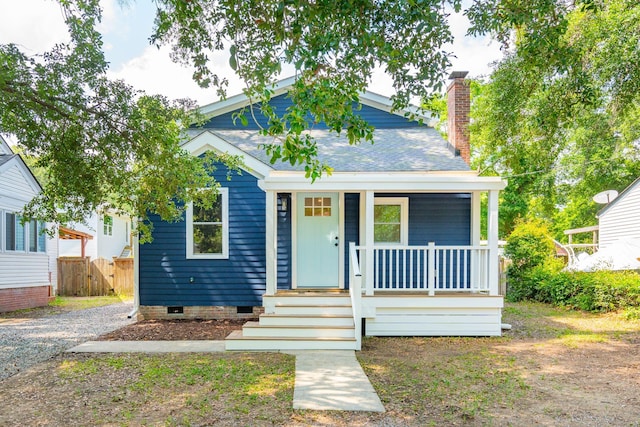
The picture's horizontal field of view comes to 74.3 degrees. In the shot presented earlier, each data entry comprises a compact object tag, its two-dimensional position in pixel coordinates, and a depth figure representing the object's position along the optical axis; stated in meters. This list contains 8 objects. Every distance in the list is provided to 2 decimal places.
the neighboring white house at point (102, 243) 20.78
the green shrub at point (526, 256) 13.09
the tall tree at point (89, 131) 6.03
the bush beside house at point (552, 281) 9.91
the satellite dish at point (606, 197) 17.91
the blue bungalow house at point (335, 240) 7.57
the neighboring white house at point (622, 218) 16.00
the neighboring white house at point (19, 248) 11.47
